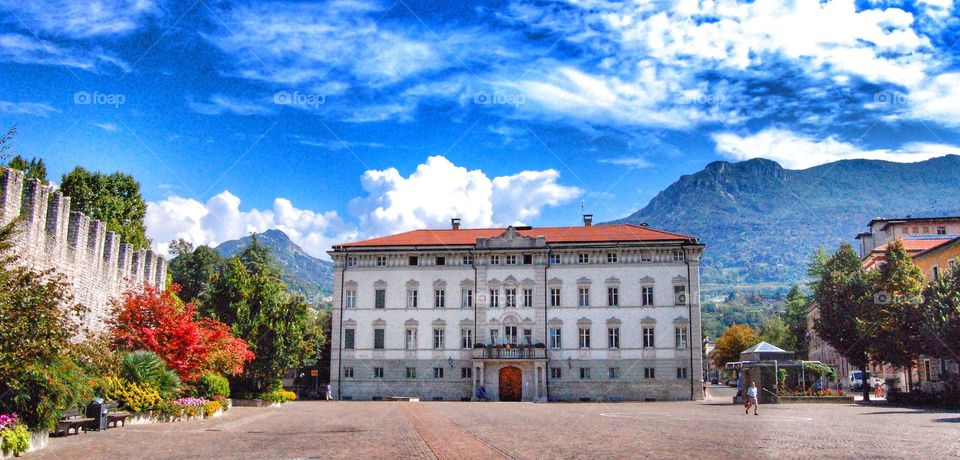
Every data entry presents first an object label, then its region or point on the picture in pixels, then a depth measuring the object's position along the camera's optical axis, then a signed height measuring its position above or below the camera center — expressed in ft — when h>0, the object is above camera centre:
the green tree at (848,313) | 162.09 +10.01
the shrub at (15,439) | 55.67 -5.81
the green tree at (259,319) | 155.22 +7.19
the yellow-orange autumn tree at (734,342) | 341.00 +7.86
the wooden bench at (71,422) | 71.82 -5.96
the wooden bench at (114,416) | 82.71 -6.19
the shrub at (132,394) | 87.03 -4.26
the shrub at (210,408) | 110.11 -7.01
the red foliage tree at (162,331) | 110.32 +3.24
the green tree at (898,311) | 142.72 +9.06
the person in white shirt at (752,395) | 114.93 -4.68
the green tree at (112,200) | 193.26 +37.30
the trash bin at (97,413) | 78.54 -5.53
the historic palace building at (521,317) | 190.80 +9.87
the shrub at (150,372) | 94.99 -1.95
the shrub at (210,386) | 119.24 -4.36
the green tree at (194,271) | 242.21 +25.16
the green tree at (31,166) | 168.14 +39.14
